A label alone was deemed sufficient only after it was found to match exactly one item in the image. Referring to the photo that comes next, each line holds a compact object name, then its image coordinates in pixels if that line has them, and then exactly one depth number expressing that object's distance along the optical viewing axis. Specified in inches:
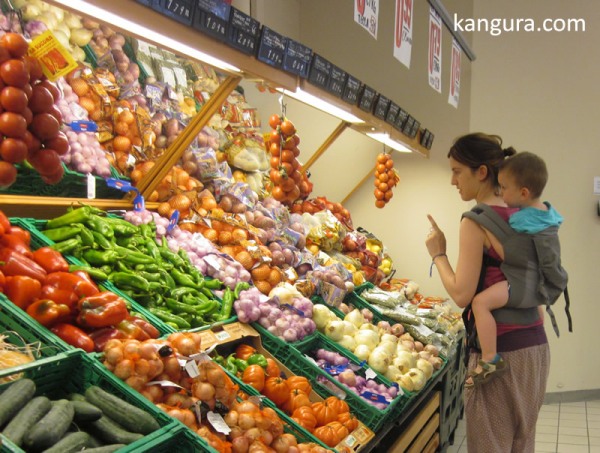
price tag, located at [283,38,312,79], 125.0
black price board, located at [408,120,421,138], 233.9
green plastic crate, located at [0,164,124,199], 121.3
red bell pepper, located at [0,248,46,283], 97.0
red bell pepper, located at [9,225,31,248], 105.1
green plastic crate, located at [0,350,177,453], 76.4
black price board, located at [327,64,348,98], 148.1
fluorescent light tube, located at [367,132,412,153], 211.8
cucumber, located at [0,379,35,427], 66.7
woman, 112.8
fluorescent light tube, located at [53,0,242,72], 79.5
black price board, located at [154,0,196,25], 88.7
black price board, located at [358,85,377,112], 176.2
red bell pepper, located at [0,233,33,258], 101.7
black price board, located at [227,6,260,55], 104.4
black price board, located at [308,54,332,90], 136.3
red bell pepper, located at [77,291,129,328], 94.9
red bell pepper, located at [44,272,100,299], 99.0
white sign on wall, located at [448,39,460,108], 232.8
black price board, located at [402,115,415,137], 224.4
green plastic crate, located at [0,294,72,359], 85.0
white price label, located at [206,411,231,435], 89.1
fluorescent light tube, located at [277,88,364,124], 138.6
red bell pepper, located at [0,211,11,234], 102.9
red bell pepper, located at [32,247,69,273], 103.7
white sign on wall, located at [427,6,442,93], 195.3
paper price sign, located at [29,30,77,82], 86.0
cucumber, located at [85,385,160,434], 75.9
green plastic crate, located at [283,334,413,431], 121.7
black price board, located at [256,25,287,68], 114.5
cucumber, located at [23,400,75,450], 65.7
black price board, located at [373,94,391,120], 190.0
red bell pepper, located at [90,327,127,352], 93.1
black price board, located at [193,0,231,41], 95.7
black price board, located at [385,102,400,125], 202.8
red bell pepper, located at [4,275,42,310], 92.7
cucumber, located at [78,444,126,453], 67.1
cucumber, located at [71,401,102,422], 73.9
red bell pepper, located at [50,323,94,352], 91.0
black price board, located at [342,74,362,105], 161.5
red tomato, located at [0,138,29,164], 73.2
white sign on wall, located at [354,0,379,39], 140.4
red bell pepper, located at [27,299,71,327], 90.6
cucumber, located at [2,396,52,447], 64.6
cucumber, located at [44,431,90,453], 66.1
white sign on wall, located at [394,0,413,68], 164.2
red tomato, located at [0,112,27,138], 72.1
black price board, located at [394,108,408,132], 213.7
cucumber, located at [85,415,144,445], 73.2
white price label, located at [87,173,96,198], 135.3
